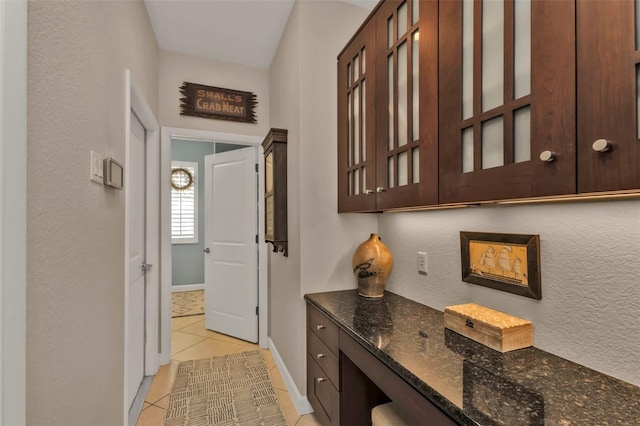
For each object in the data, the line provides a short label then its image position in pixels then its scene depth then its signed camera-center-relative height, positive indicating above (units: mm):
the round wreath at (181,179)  5301 +651
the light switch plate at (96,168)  1201 +197
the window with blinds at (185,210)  5312 +89
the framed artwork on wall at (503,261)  1125 -197
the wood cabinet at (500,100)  661 +346
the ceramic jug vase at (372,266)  1775 -311
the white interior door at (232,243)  3135 -319
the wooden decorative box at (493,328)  1076 -434
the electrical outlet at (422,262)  1670 -272
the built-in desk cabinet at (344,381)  1002 -795
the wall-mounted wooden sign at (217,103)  2834 +1105
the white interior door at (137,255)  2178 -317
